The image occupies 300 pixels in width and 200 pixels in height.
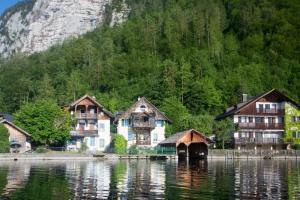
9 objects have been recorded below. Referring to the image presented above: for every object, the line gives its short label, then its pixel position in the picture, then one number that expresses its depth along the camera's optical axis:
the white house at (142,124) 84.75
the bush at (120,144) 77.94
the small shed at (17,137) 74.94
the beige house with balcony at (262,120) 85.25
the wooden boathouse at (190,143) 68.50
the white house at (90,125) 83.69
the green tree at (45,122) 76.06
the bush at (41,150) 69.44
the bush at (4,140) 70.50
